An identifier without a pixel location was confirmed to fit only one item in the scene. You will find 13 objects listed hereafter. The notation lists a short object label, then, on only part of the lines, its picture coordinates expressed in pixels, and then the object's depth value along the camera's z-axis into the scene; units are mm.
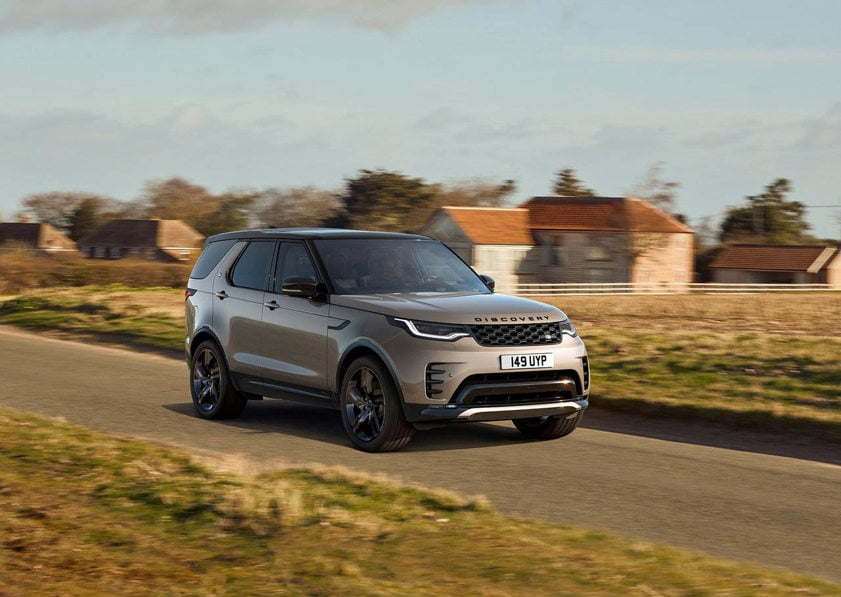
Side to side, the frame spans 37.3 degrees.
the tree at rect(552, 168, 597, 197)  121938
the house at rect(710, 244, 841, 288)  92938
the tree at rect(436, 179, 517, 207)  100312
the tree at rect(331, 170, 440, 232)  95438
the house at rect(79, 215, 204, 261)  102250
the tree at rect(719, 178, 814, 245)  112562
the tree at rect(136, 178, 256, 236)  108062
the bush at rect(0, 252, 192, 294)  44906
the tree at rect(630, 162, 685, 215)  83312
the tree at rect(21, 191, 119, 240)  121938
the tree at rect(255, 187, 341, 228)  99875
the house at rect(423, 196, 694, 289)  79875
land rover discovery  9977
